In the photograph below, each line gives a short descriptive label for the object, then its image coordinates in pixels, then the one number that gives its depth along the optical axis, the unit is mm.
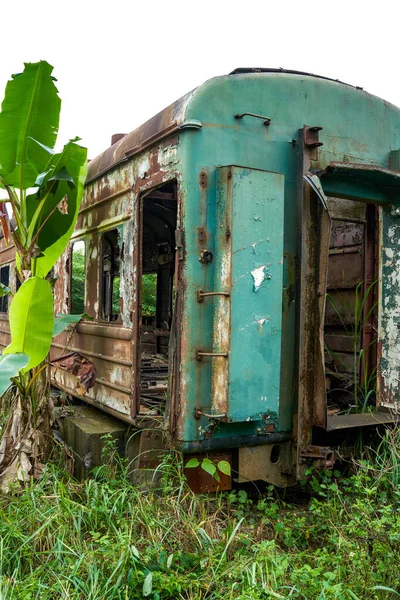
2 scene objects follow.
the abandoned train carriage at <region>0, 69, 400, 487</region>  3893
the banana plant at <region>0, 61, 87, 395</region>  4109
